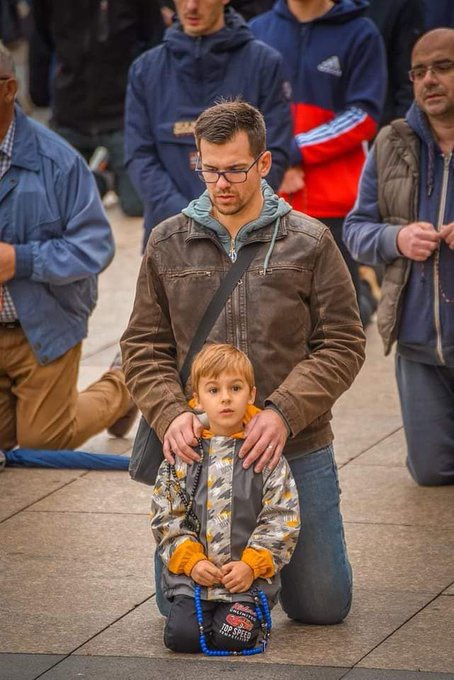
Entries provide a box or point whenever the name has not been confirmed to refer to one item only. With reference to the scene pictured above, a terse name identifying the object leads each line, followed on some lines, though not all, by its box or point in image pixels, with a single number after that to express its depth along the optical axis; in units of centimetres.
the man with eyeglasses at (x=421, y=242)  1284
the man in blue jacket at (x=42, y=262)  1386
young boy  966
